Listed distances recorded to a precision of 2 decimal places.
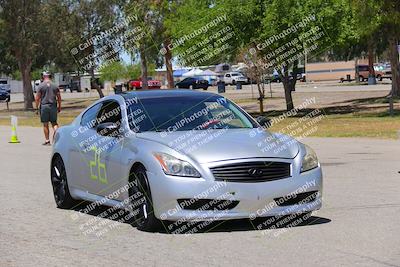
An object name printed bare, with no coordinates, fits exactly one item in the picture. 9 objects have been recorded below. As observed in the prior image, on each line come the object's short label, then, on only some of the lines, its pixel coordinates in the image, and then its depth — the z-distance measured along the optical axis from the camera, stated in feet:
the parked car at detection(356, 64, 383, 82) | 267.86
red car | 258.47
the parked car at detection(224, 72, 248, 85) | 299.58
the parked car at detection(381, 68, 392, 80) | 278.58
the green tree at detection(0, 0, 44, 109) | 163.63
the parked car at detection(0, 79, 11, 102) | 245.24
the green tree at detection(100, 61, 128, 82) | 313.32
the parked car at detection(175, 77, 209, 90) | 270.46
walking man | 65.41
